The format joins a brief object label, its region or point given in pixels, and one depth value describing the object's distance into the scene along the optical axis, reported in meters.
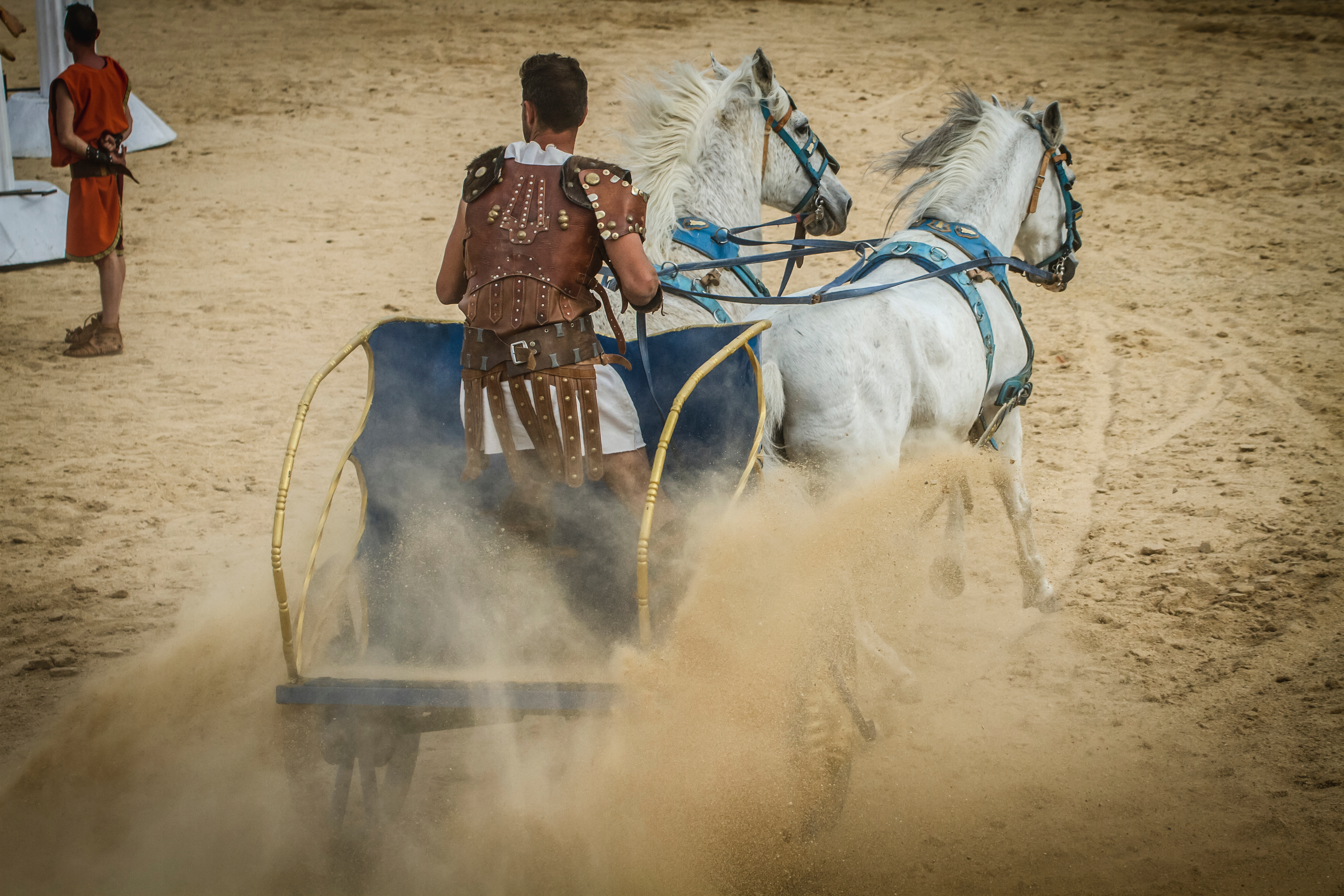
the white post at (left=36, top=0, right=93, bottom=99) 19.55
